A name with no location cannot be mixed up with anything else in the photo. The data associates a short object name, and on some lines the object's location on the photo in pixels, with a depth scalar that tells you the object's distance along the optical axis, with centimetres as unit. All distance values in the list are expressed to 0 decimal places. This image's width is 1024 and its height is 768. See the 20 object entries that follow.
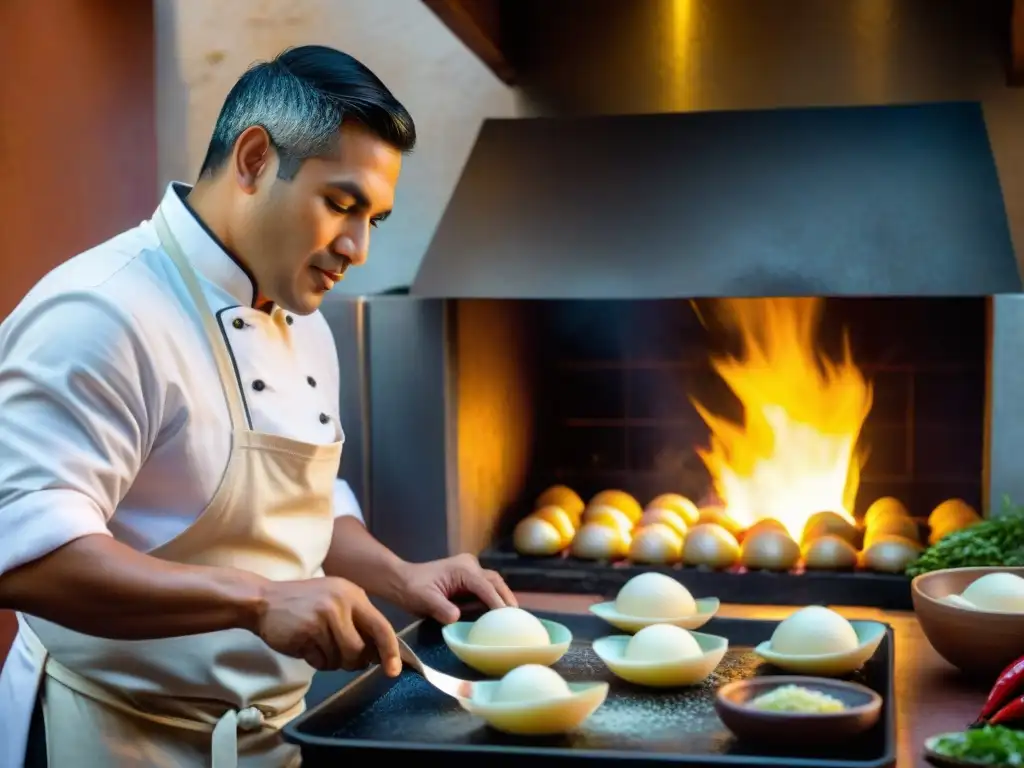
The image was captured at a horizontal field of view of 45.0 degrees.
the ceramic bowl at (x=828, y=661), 144
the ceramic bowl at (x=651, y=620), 162
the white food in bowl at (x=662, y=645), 143
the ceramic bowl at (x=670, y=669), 141
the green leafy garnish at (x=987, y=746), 120
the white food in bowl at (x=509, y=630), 150
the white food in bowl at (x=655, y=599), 164
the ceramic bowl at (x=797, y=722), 119
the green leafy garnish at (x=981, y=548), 194
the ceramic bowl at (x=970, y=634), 153
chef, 128
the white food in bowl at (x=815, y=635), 146
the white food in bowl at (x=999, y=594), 156
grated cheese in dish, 123
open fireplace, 232
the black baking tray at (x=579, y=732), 118
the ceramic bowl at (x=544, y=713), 124
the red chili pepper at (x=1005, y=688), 138
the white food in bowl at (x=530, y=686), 127
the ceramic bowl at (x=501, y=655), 148
